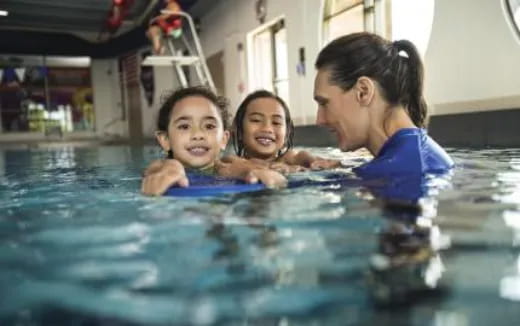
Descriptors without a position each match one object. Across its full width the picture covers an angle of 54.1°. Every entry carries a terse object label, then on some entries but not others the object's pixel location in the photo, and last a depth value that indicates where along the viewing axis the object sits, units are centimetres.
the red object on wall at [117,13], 1087
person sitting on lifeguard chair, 919
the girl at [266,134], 314
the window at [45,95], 1766
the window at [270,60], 971
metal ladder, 838
